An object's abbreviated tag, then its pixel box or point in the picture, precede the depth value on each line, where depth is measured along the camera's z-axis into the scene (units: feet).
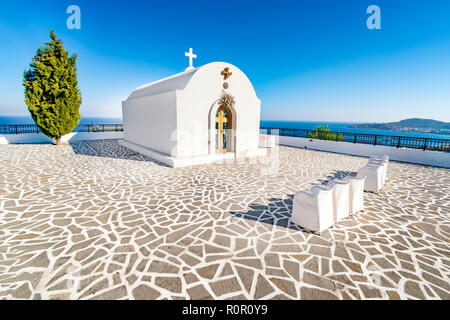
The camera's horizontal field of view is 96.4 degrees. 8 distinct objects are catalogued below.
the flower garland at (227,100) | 33.56
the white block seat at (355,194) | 14.93
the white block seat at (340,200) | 13.65
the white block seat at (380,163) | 21.84
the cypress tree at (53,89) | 41.60
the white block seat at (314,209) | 12.55
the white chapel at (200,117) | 30.25
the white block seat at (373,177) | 19.80
